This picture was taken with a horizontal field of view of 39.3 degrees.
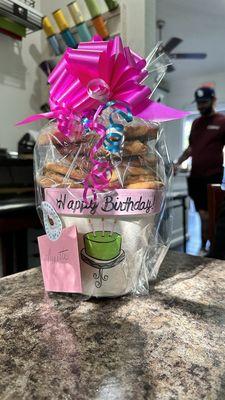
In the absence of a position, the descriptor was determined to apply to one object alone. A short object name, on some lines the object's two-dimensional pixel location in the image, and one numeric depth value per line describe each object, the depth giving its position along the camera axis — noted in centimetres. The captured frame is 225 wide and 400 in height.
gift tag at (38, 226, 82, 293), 39
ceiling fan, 287
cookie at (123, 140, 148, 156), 39
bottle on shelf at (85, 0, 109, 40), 118
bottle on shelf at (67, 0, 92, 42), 124
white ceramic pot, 39
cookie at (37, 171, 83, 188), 39
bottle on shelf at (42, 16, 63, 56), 136
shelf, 116
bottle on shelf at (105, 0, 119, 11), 115
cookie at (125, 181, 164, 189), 39
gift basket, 38
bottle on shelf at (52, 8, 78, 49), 129
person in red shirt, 229
